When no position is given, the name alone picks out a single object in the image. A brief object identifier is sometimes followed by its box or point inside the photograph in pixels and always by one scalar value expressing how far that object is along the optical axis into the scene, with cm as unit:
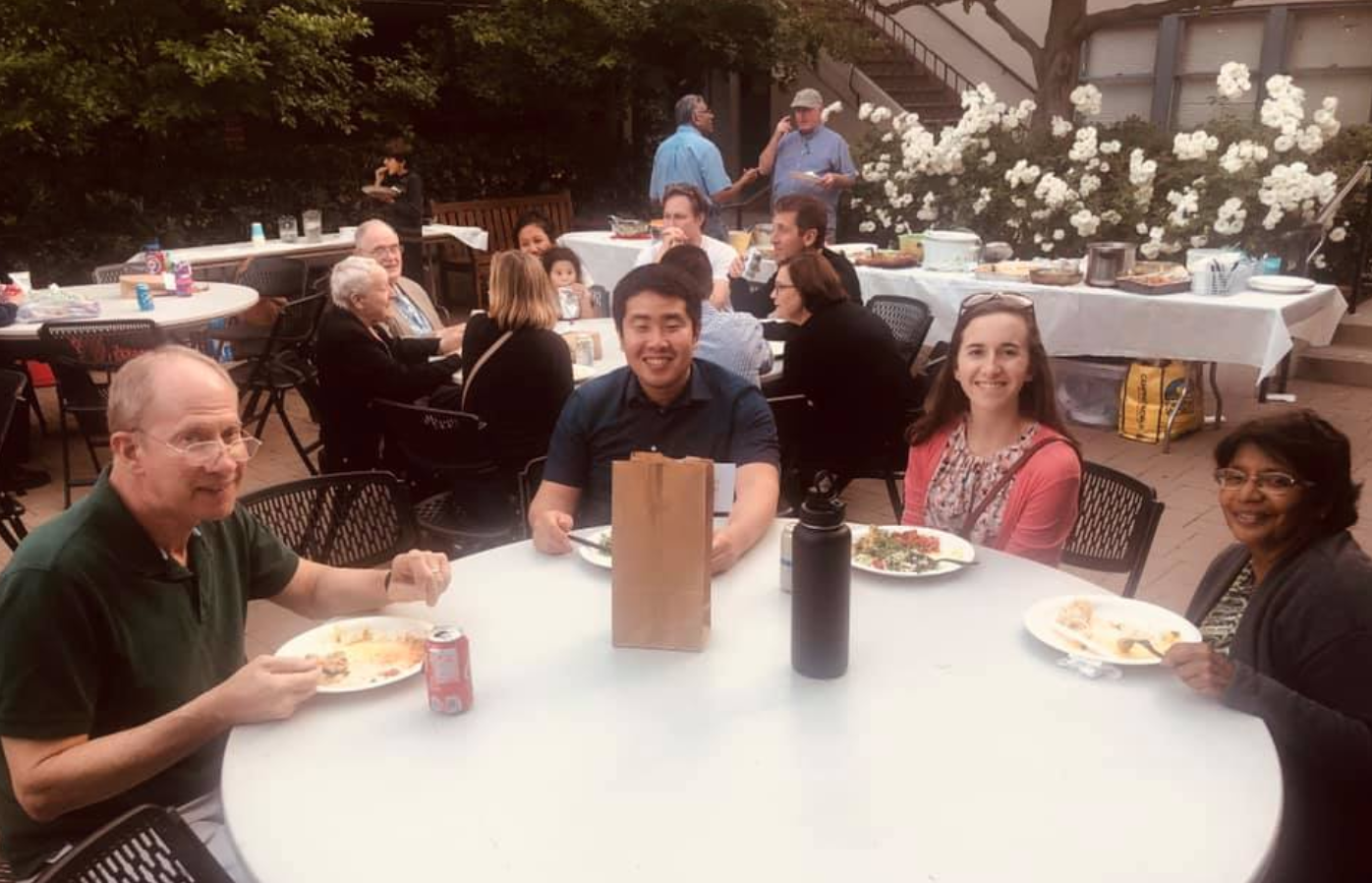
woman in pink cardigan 236
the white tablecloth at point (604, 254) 750
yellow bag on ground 573
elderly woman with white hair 394
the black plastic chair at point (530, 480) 296
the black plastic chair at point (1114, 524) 251
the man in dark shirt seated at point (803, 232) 497
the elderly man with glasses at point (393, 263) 494
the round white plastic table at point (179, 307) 528
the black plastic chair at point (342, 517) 245
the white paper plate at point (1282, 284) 555
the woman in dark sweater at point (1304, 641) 159
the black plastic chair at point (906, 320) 500
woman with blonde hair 357
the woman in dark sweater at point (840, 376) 387
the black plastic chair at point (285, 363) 551
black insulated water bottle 158
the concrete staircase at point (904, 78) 1438
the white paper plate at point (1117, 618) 178
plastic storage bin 612
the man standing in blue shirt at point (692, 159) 790
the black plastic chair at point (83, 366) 473
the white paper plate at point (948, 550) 204
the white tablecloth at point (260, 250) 766
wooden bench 1015
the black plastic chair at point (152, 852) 131
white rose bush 596
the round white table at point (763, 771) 129
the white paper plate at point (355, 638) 169
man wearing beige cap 822
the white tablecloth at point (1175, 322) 528
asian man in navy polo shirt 256
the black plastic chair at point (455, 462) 346
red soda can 154
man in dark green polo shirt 149
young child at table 531
